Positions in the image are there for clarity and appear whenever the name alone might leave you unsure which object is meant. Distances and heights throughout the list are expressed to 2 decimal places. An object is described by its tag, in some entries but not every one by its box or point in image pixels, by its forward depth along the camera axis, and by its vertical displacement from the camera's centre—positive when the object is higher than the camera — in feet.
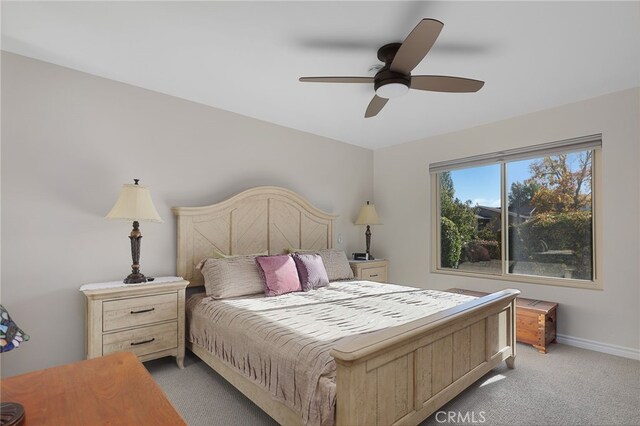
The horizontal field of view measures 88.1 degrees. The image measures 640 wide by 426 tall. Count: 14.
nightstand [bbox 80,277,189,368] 8.07 -2.61
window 11.32 +0.22
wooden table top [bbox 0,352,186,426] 3.40 -2.05
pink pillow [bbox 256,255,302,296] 9.83 -1.71
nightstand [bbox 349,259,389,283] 14.29 -2.25
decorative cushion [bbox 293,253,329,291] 10.62 -1.74
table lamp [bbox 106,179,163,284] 8.58 +0.15
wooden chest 10.44 -3.37
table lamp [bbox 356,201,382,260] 15.48 +0.08
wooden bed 4.99 -2.39
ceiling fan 6.60 +3.17
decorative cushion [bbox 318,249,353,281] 12.38 -1.77
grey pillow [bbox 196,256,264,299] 9.47 -1.75
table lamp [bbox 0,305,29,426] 3.19 -1.24
